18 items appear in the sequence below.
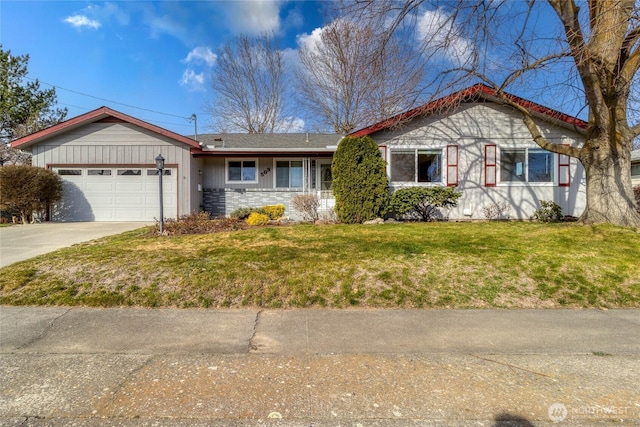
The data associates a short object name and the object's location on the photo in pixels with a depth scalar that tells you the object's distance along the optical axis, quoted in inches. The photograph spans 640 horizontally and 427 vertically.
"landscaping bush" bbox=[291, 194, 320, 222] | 450.0
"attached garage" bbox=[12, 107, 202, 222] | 511.2
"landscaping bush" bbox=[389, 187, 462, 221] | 431.5
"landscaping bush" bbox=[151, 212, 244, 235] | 352.2
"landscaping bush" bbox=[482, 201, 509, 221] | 466.9
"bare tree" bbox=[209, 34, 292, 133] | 1119.6
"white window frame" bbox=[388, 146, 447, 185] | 472.7
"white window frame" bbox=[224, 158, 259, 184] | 561.6
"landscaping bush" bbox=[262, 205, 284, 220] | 486.3
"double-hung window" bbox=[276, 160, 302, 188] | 563.5
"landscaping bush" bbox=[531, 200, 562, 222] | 439.2
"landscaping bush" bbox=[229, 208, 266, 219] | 497.8
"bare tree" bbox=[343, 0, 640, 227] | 292.7
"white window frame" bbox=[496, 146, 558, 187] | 464.4
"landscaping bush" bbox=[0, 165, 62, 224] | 449.4
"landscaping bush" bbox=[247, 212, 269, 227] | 421.4
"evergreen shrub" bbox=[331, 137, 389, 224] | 419.2
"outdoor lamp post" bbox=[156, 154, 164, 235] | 366.3
